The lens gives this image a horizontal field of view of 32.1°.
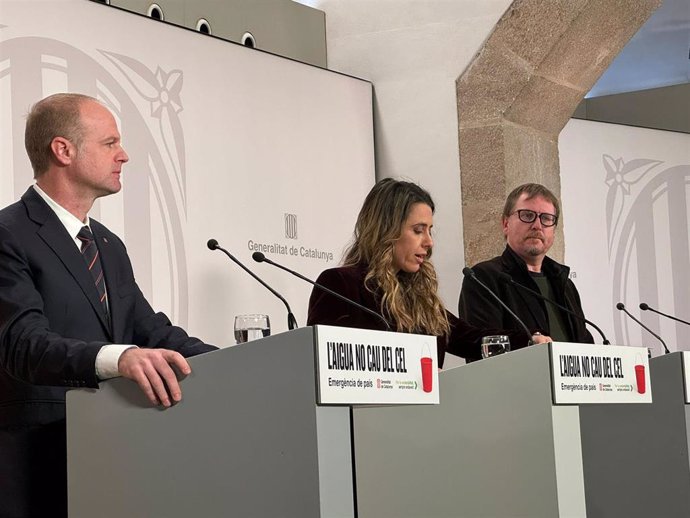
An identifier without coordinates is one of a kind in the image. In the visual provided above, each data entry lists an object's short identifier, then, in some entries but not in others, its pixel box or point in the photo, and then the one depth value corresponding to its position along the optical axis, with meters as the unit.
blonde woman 3.91
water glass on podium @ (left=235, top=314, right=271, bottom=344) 3.48
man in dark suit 2.40
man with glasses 4.63
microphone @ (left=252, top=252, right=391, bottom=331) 3.65
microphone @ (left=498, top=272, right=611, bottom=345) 4.17
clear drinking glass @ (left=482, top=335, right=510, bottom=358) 3.66
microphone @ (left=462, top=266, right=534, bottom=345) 4.14
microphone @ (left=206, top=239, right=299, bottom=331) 3.28
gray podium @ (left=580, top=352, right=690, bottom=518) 3.96
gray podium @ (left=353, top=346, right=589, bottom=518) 3.07
